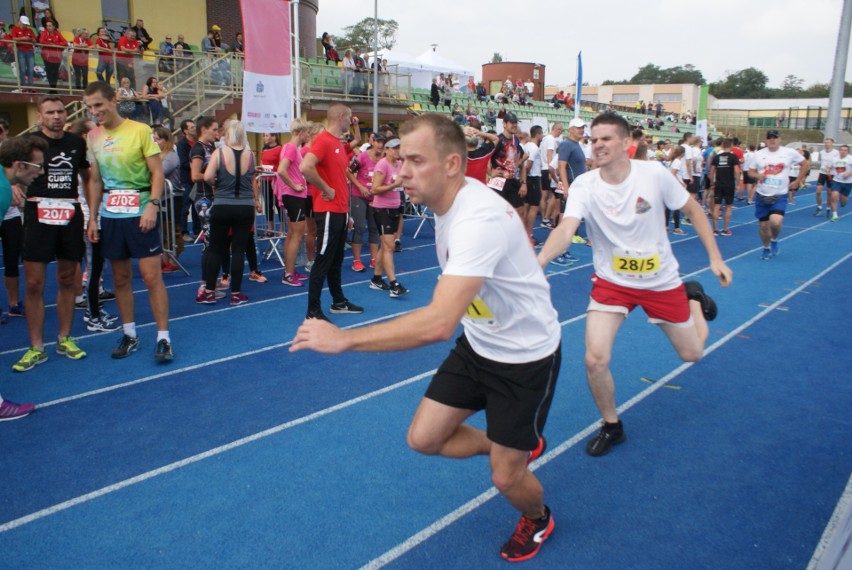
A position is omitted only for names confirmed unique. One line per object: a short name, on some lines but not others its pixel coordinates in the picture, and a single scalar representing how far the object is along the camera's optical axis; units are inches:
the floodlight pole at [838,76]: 901.2
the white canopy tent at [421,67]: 1075.3
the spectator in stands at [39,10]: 640.4
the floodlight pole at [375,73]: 711.9
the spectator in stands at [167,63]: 607.2
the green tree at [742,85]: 4222.4
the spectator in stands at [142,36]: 673.0
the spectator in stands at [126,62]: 567.9
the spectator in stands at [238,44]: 735.1
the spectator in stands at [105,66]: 561.6
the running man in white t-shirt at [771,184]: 403.2
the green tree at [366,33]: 2615.7
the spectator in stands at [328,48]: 892.0
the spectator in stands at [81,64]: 560.7
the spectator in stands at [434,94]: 1018.1
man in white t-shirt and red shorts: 153.5
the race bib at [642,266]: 154.8
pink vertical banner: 335.6
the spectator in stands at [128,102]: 534.6
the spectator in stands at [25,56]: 545.0
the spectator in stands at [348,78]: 812.6
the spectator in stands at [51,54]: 554.6
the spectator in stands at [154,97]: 550.0
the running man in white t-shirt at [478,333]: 85.0
